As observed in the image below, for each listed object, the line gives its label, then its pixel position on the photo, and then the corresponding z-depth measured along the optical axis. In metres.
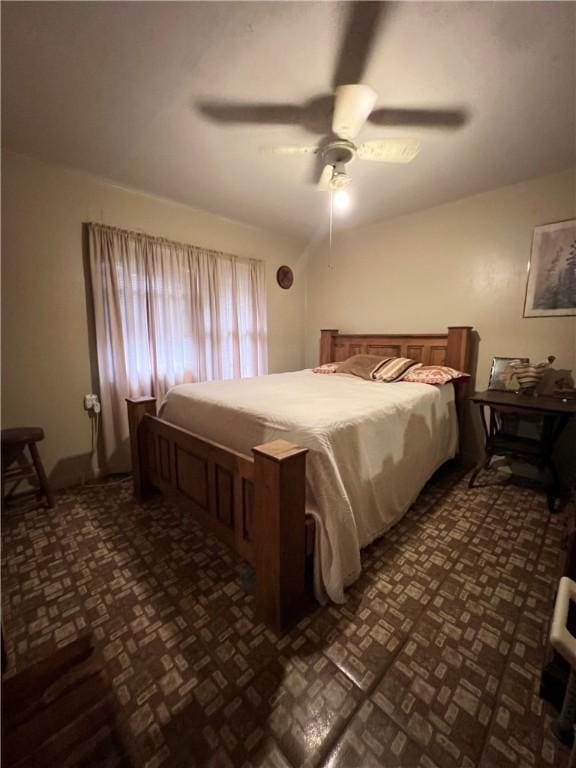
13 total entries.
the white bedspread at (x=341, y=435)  1.33
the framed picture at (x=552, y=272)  2.34
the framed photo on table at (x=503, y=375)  2.49
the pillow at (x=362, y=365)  2.83
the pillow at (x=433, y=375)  2.51
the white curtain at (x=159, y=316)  2.53
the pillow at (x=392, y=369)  2.66
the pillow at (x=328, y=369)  3.18
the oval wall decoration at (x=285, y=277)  3.89
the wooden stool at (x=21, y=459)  1.97
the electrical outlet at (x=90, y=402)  2.51
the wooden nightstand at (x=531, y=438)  2.09
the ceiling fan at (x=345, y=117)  1.40
